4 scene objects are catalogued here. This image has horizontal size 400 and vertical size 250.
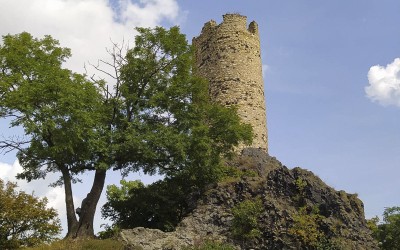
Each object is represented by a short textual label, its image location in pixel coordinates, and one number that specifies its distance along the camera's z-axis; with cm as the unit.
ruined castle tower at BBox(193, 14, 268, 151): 2769
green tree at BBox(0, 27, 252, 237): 1838
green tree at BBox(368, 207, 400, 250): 2600
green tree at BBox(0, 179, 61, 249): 2047
